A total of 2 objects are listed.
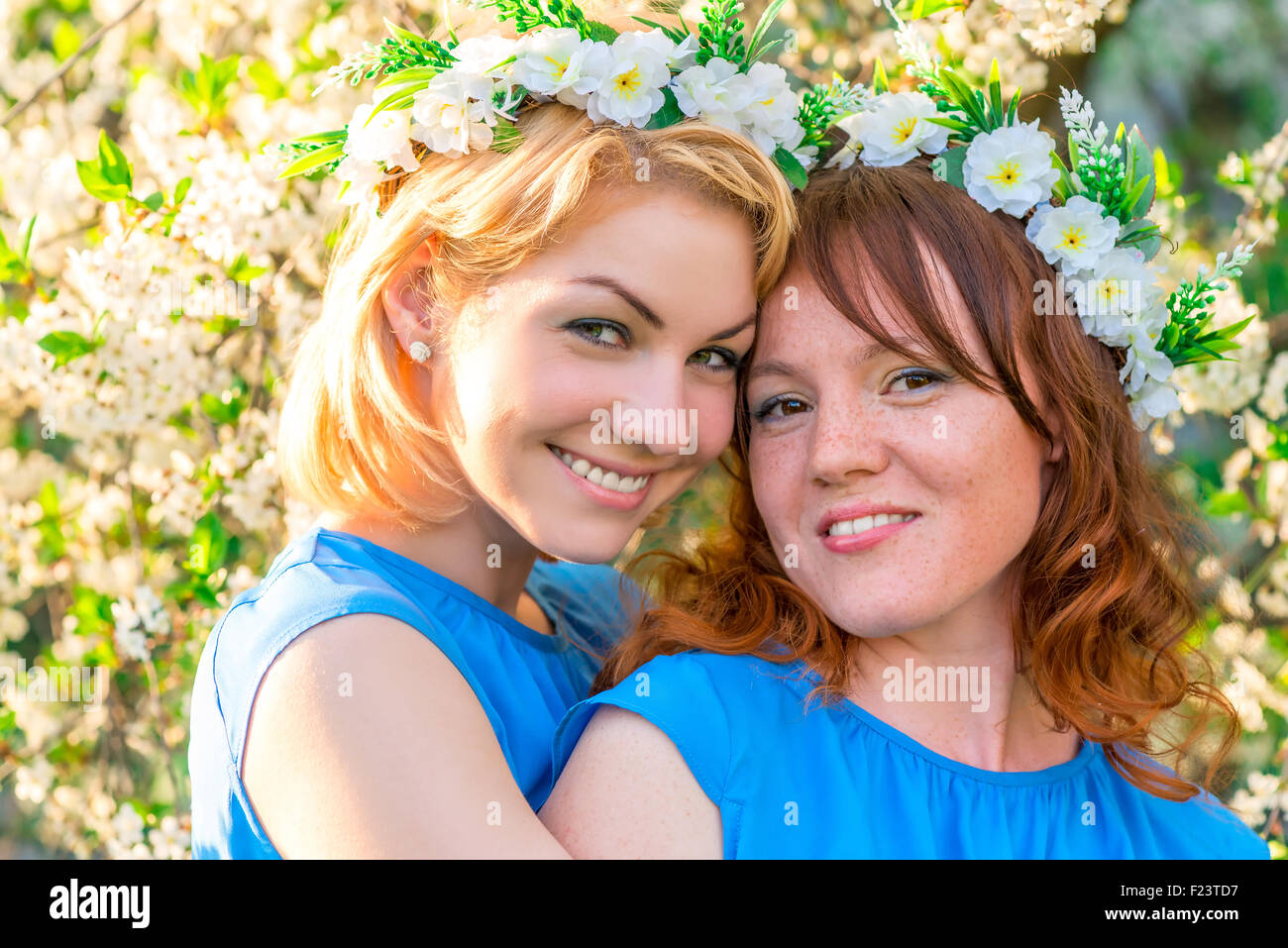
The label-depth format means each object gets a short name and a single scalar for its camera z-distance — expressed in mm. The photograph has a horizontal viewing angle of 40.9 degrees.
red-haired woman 738
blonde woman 695
